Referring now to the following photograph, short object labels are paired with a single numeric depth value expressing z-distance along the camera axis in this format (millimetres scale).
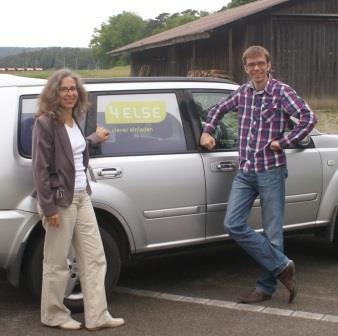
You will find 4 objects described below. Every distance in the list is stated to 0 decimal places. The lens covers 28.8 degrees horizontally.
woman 4000
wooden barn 21141
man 4723
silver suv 4332
